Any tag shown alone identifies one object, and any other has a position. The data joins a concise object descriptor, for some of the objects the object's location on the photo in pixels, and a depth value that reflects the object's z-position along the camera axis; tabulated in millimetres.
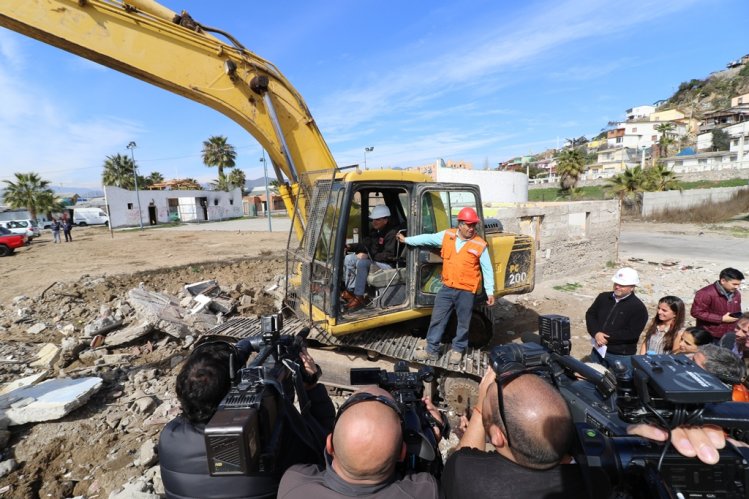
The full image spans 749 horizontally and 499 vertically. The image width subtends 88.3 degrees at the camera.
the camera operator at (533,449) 1352
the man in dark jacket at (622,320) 3562
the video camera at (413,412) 1613
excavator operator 4336
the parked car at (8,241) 16266
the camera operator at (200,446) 1654
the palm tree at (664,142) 61125
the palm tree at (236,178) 51094
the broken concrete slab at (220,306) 7070
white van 34875
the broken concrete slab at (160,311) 5940
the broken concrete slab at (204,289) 7943
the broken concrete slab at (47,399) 3877
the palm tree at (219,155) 48688
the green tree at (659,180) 27059
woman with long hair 3584
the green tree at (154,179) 57269
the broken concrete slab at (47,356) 5336
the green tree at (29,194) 31734
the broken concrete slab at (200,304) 6777
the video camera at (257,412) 1286
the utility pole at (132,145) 31422
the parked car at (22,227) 21281
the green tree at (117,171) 45875
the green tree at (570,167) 37375
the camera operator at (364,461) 1352
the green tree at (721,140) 59744
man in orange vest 4043
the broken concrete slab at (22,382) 4509
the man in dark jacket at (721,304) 3875
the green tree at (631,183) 26562
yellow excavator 4051
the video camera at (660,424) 1312
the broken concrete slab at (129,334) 5762
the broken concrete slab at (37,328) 6734
